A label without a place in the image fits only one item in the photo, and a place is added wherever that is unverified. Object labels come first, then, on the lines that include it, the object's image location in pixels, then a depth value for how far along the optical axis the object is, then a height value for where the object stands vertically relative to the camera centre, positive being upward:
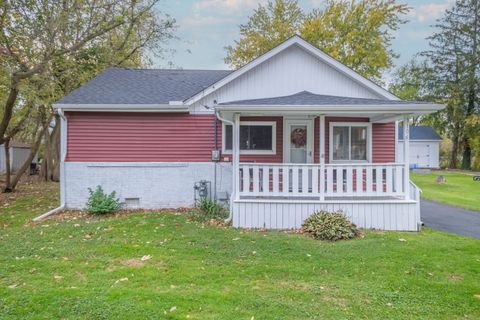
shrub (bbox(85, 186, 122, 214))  8.16 -1.11
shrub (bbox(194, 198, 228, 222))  7.70 -1.29
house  8.92 +0.74
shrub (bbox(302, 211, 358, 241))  6.28 -1.33
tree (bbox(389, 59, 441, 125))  31.86 +7.73
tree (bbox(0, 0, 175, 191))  9.17 +3.89
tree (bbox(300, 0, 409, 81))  23.00 +9.29
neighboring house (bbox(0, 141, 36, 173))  23.32 +0.28
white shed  31.22 +1.05
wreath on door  9.27 +0.64
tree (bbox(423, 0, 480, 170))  29.58 +8.80
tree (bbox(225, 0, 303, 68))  25.66 +10.80
